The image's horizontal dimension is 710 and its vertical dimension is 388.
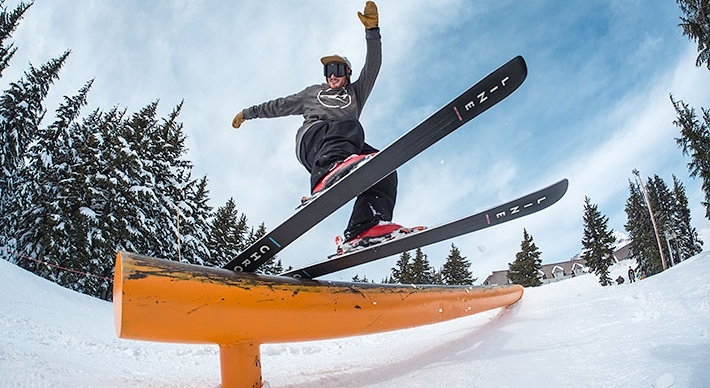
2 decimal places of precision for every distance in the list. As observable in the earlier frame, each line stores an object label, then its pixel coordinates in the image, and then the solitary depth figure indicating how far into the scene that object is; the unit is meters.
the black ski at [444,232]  2.11
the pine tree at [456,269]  34.02
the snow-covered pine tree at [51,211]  14.41
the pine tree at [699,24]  11.60
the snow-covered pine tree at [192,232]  17.09
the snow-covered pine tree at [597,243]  34.88
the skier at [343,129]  2.28
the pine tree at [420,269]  33.41
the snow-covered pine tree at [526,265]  32.38
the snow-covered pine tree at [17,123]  18.98
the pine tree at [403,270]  34.19
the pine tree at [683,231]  38.00
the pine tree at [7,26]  20.80
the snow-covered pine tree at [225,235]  21.64
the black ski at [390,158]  1.79
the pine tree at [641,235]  37.81
